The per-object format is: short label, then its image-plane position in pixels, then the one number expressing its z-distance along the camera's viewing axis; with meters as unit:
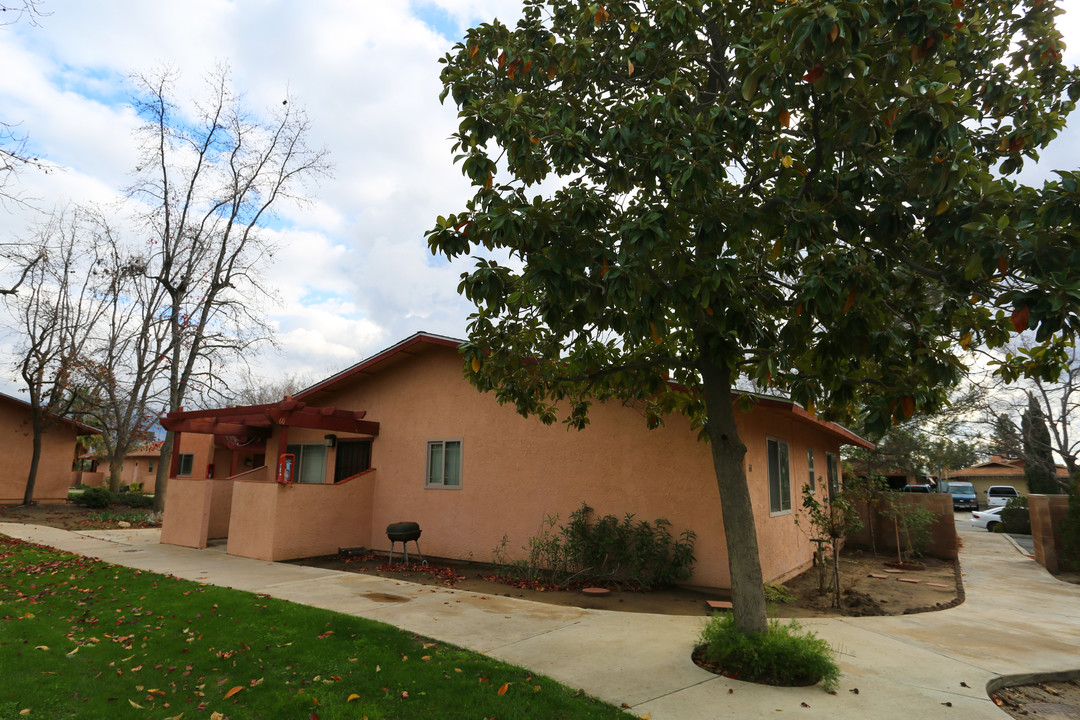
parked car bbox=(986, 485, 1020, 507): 42.83
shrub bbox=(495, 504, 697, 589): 9.58
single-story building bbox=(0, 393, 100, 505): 24.17
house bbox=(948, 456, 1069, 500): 53.00
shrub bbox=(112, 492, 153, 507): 24.80
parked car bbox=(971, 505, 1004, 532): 26.25
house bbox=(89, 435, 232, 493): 19.34
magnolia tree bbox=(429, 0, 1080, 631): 4.36
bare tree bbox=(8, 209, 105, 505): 23.58
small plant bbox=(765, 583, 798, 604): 8.99
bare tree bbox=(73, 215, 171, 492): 24.77
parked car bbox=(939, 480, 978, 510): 42.34
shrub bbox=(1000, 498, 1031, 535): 23.52
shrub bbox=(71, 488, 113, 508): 22.91
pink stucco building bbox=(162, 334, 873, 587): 10.08
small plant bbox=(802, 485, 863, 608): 9.47
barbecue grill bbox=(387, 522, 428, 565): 11.76
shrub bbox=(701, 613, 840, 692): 5.46
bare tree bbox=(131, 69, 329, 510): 21.80
